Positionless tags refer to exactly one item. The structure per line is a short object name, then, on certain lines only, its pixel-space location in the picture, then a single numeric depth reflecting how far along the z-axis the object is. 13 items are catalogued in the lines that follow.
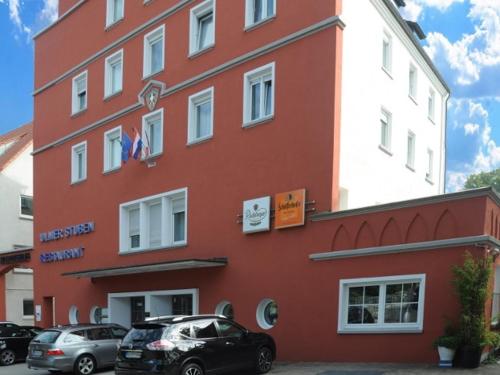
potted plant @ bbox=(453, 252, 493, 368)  12.19
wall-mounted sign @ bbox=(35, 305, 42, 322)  27.33
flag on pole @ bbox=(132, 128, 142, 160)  22.03
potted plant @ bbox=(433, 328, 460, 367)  12.33
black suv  12.12
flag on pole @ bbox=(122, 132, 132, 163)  22.31
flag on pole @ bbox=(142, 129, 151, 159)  21.90
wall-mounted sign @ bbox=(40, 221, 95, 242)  24.75
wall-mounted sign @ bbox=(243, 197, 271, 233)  17.27
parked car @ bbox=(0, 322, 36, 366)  19.88
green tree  60.22
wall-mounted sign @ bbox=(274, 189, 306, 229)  16.36
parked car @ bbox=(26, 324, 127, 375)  15.84
